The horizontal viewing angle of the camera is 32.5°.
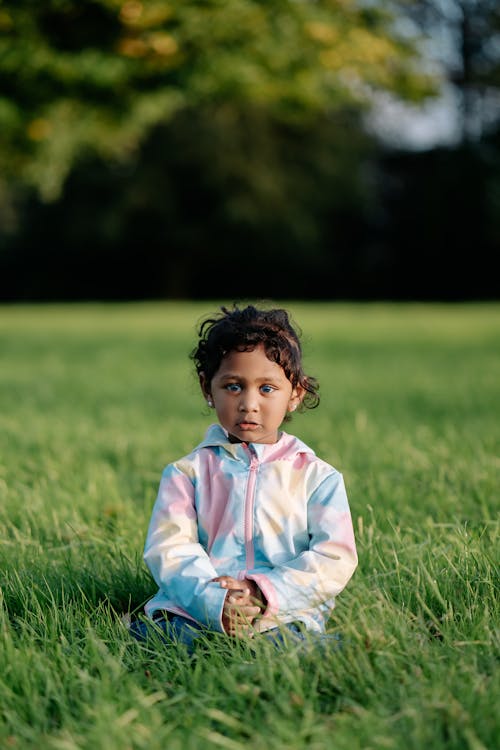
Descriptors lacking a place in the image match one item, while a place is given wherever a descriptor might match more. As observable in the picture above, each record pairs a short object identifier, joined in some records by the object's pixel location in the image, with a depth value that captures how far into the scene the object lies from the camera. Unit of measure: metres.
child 2.13
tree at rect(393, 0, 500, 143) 35.87
